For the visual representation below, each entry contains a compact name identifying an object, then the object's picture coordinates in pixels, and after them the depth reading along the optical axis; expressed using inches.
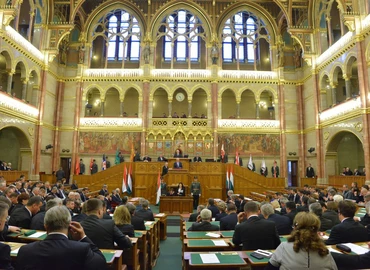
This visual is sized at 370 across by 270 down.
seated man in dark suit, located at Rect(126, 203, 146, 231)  228.1
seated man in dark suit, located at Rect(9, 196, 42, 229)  194.4
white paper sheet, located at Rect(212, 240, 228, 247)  168.2
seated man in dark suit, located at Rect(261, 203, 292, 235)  206.1
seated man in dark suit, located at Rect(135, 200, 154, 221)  276.1
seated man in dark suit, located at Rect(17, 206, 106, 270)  90.7
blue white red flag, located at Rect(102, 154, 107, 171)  797.5
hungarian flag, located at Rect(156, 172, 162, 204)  580.8
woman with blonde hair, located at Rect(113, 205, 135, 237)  185.5
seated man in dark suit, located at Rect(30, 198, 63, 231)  193.0
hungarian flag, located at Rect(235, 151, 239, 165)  800.0
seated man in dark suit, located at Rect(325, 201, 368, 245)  152.8
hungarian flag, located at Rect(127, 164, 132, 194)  665.6
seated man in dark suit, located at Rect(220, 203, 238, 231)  227.0
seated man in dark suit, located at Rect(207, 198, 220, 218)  323.6
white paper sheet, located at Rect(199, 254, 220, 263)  135.0
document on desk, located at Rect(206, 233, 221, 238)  196.3
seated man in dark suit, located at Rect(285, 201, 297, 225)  231.2
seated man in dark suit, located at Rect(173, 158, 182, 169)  659.4
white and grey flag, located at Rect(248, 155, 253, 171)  813.4
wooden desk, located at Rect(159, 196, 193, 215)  505.7
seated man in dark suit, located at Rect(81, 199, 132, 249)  153.2
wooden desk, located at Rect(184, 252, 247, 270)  130.0
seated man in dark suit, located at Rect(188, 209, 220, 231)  218.5
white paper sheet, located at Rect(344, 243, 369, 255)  135.4
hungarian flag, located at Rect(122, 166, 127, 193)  650.7
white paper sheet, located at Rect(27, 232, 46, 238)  169.0
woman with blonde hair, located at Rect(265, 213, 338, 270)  97.2
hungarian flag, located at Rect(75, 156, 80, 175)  797.2
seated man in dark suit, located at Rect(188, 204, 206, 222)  294.3
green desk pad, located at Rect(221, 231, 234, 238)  194.6
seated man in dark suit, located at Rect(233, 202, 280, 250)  156.9
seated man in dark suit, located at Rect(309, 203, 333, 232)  205.0
